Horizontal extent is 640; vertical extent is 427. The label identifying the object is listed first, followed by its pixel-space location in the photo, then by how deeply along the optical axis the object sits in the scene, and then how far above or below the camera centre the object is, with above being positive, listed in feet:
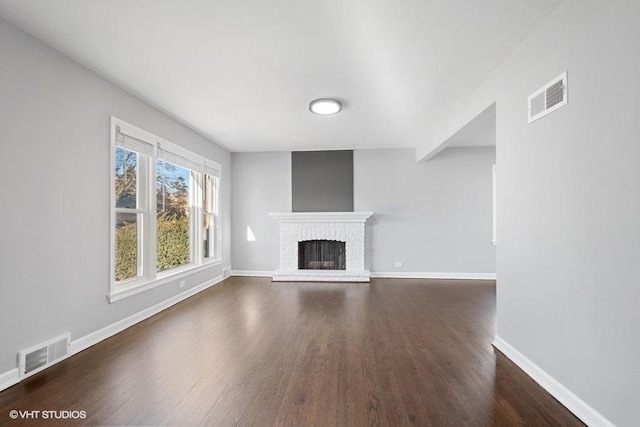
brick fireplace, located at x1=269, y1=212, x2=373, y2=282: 20.15 -1.44
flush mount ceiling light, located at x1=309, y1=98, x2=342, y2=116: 12.06 +4.29
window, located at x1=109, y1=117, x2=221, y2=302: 11.42 +0.20
